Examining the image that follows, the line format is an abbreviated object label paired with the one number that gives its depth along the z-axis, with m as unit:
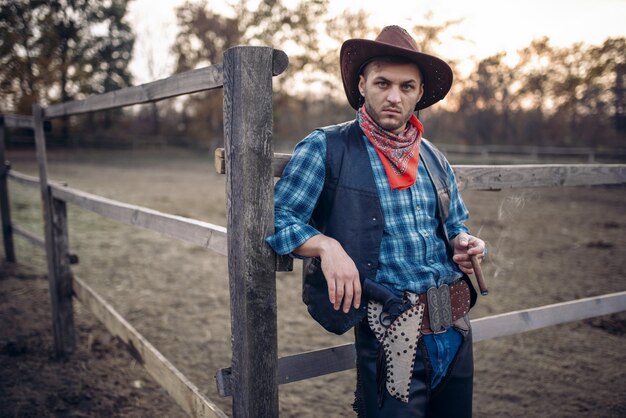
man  1.47
